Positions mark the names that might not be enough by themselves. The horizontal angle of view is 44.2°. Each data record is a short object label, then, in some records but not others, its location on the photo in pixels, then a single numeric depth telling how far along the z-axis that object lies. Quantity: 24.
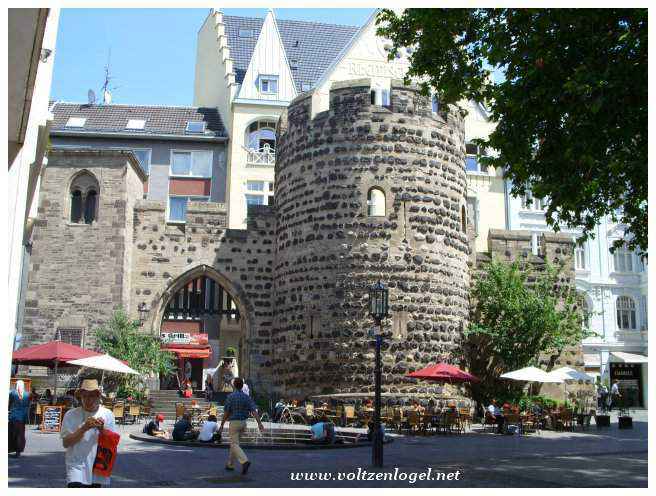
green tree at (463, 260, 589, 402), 23.14
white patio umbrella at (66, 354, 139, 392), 18.92
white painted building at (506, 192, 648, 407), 37.81
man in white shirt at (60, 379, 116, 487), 6.64
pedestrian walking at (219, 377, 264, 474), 10.98
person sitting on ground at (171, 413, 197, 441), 15.77
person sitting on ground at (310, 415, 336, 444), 15.44
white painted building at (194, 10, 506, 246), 36.38
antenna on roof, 43.37
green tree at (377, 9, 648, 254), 10.00
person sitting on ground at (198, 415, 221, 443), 15.36
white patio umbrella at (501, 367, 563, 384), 19.86
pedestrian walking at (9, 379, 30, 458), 12.47
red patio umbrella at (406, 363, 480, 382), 20.00
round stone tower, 21.55
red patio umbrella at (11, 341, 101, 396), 19.31
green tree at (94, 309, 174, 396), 22.92
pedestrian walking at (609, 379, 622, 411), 34.09
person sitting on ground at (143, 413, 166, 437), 16.81
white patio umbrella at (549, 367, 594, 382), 20.44
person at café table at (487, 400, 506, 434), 20.08
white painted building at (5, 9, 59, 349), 7.45
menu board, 18.75
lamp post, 12.07
